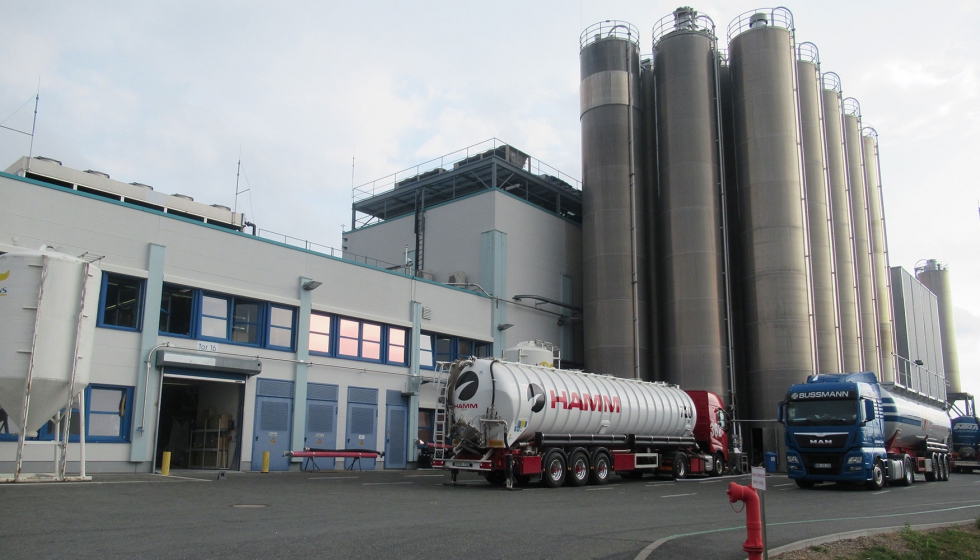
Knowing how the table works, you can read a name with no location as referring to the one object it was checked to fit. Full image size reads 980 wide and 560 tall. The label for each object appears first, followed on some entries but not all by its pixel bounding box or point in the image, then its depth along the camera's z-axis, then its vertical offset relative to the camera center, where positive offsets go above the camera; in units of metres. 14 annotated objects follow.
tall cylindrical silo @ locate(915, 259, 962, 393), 75.31 +12.23
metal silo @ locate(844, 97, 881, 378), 49.62 +13.91
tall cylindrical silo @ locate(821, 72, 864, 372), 45.56 +12.25
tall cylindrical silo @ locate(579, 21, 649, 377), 38.97 +11.66
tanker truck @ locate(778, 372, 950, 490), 23.42 -0.23
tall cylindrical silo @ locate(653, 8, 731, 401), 38.12 +11.05
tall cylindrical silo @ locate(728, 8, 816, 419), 38.12 +10.93
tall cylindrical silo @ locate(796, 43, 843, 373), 39.97 +11.97
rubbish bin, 27.78 -1.41
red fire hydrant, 8.66 -1.08
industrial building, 24.09 +6.30
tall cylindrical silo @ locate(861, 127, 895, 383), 51.06 +12.69
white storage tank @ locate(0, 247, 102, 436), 18.69 +2.25
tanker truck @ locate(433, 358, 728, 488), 21.78 -0.09
